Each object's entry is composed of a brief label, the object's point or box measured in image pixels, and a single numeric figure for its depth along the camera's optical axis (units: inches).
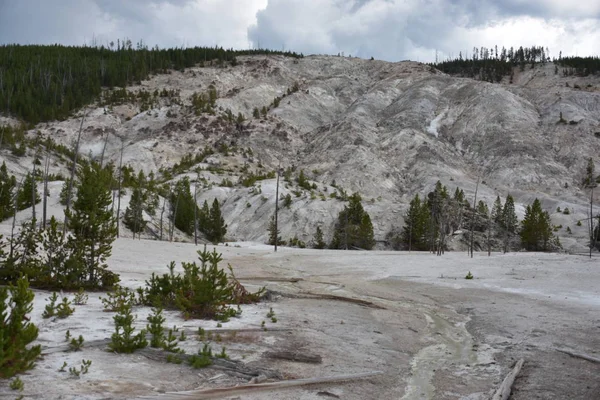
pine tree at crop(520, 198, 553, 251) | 2475.4
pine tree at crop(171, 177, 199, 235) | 2635.3
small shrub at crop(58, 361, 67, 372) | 275.2
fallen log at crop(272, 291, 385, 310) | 667.4
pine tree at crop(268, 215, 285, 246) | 2412.6
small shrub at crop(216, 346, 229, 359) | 323.1
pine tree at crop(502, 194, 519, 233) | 2605.8
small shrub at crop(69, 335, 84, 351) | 319.3
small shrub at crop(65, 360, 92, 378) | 269.1
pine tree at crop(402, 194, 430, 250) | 2468.0
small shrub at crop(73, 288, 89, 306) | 495.5
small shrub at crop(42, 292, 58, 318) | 406.6
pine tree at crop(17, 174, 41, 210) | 2202.3
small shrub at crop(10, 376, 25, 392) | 235.0
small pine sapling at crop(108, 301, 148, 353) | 325.4
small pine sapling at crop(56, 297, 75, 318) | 415.4
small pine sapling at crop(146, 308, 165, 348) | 333.7
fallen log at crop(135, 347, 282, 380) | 305.0
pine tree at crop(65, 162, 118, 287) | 636.7
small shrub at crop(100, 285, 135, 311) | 458.3
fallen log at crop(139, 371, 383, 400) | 254.4
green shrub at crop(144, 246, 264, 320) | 466.3
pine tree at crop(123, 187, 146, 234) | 2307.7
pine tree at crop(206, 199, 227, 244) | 2493.8
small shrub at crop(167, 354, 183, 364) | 314.5
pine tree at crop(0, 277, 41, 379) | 246.8
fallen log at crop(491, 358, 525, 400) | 300.2
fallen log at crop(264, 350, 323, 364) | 354.3
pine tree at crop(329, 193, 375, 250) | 2412.6
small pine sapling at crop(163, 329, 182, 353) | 322.1
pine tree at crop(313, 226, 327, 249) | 2409.0
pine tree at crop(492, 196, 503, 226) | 2735.2
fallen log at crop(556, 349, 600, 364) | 386.9
